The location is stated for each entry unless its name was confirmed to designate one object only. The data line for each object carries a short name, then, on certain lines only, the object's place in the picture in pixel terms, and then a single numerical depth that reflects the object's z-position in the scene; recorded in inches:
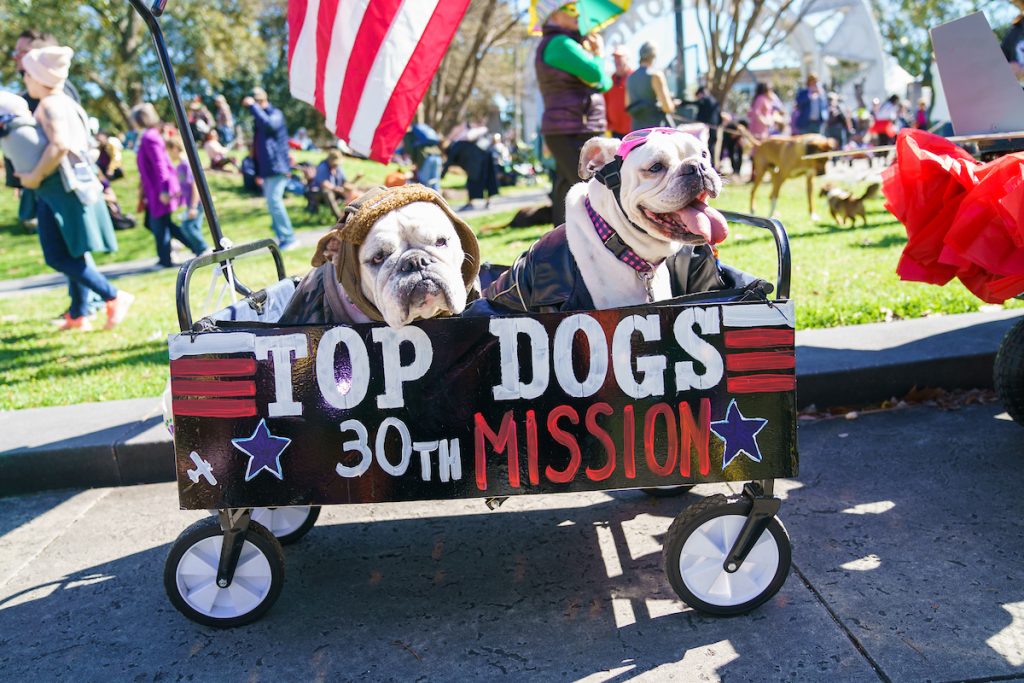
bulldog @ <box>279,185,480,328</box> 91.4
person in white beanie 229.3
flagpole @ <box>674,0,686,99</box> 665.6
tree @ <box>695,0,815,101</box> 734.5
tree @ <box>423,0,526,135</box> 789.2
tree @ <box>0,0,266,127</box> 861.2
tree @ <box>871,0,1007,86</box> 2272.4
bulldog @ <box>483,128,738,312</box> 96.6
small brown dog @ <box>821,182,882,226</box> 370.0
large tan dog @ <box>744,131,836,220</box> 406.9
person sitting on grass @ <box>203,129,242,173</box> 864.3
